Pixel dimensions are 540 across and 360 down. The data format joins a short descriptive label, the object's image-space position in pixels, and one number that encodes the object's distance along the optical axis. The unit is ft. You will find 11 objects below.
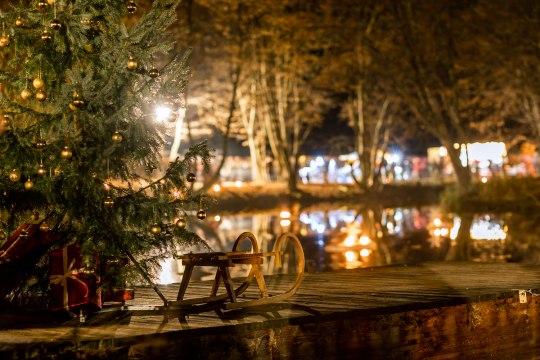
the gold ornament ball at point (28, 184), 27.02
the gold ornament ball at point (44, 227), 27.30
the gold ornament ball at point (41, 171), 26.78
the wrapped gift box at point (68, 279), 26.00
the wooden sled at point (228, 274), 26.78
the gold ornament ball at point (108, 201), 26.86
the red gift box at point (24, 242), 26.66
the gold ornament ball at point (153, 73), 27.48
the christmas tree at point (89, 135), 27.27
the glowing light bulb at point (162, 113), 28.71
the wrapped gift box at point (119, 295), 28.32
